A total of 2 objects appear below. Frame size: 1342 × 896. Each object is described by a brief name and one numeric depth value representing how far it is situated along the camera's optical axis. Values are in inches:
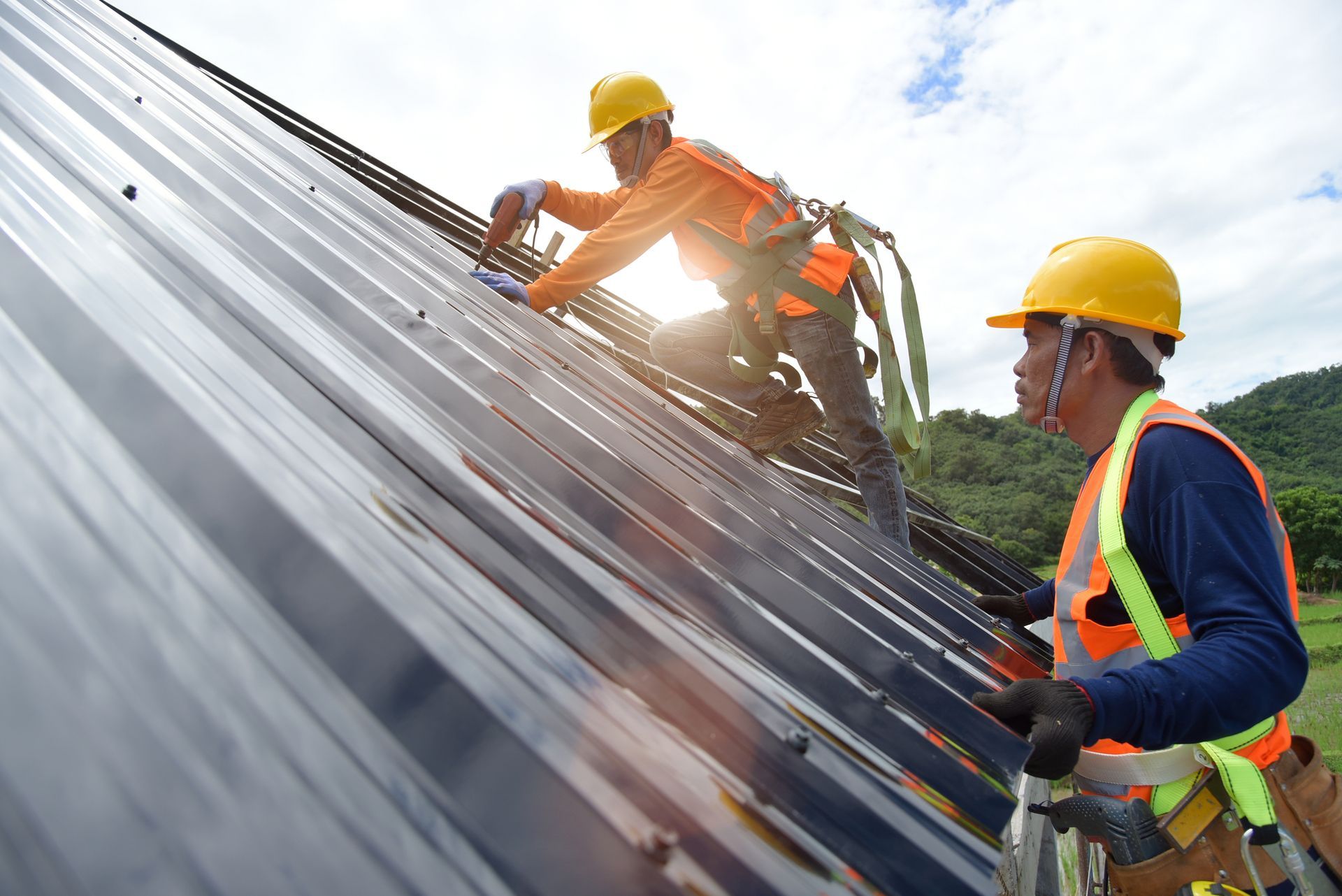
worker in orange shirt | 164.2
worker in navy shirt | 66.6
